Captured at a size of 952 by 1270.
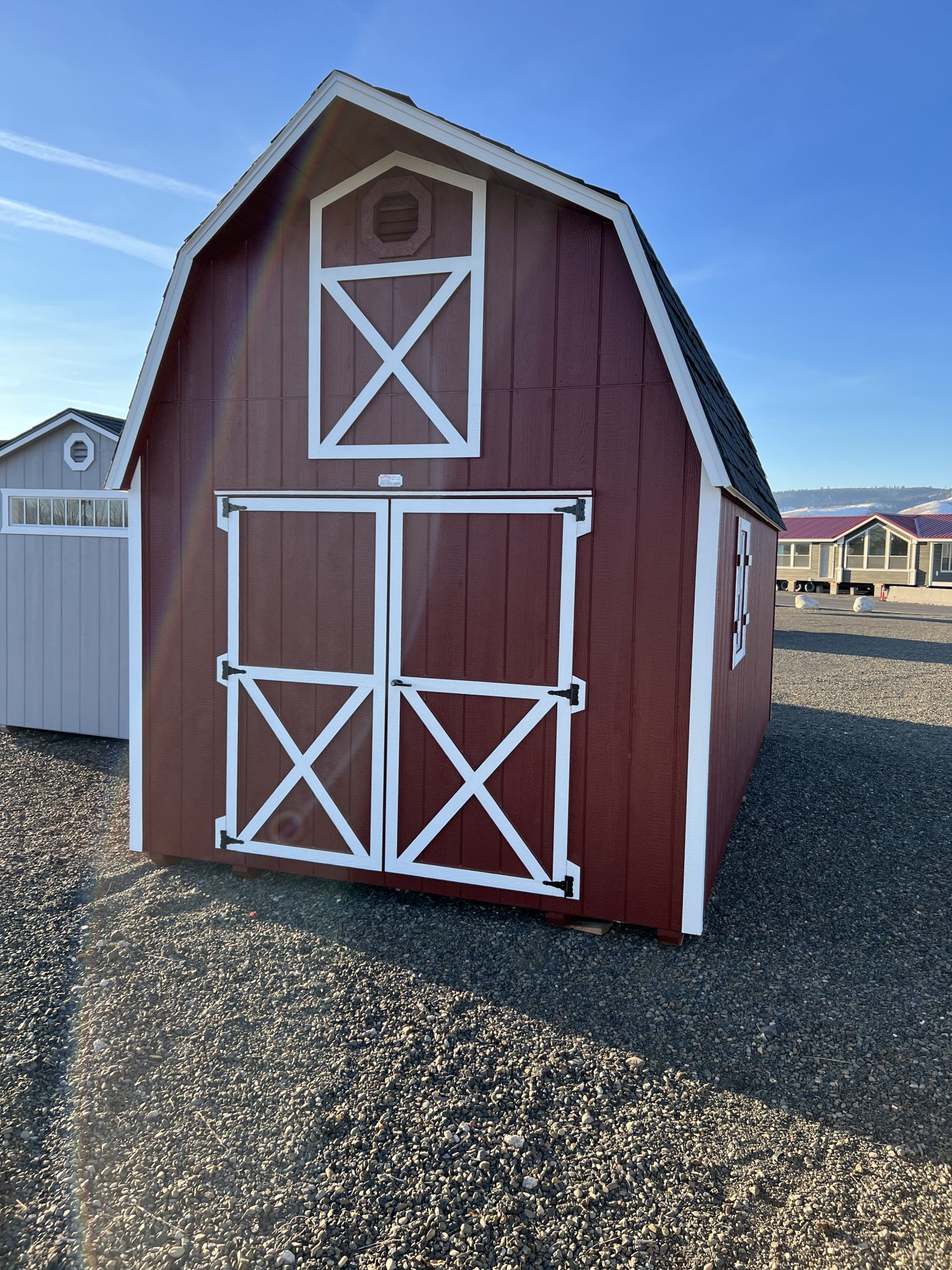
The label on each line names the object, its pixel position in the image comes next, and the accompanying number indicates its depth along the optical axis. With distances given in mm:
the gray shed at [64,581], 9992
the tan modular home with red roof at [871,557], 43250
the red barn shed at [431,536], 5082
